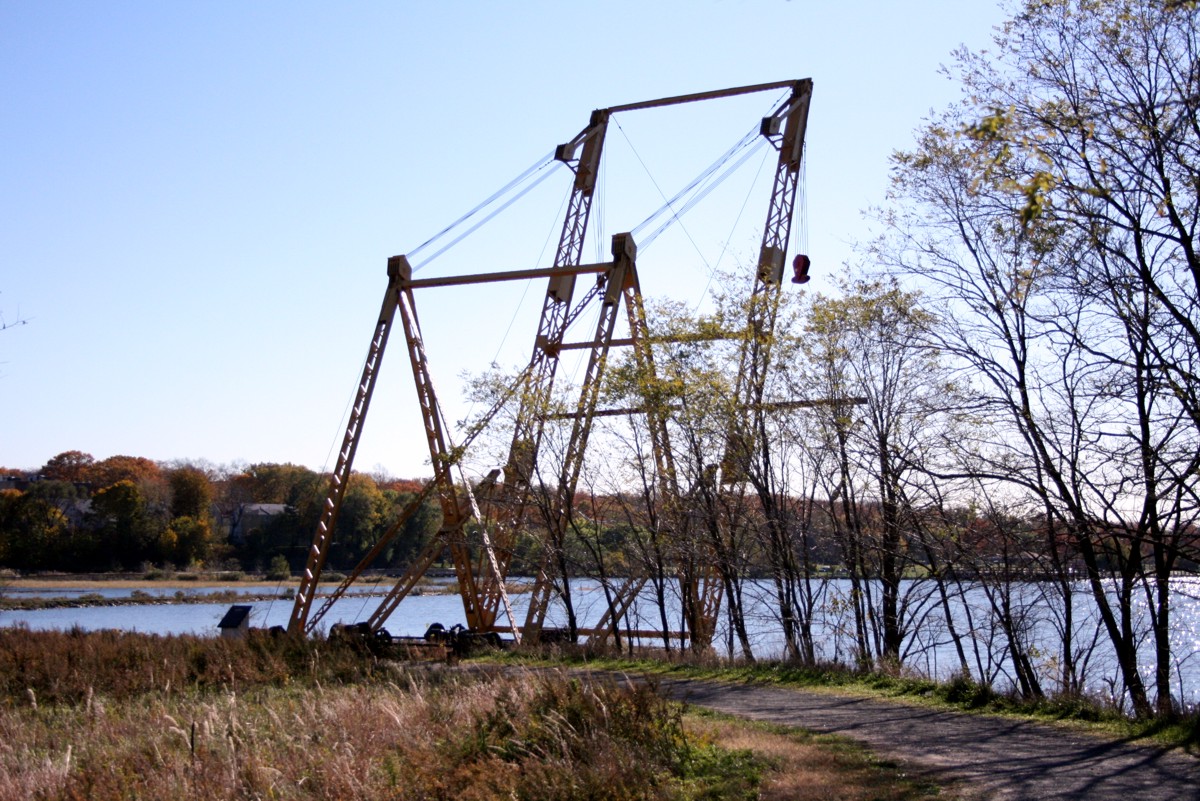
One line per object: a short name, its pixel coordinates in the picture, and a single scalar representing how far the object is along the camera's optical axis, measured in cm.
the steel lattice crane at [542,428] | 1919
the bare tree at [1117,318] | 1055
